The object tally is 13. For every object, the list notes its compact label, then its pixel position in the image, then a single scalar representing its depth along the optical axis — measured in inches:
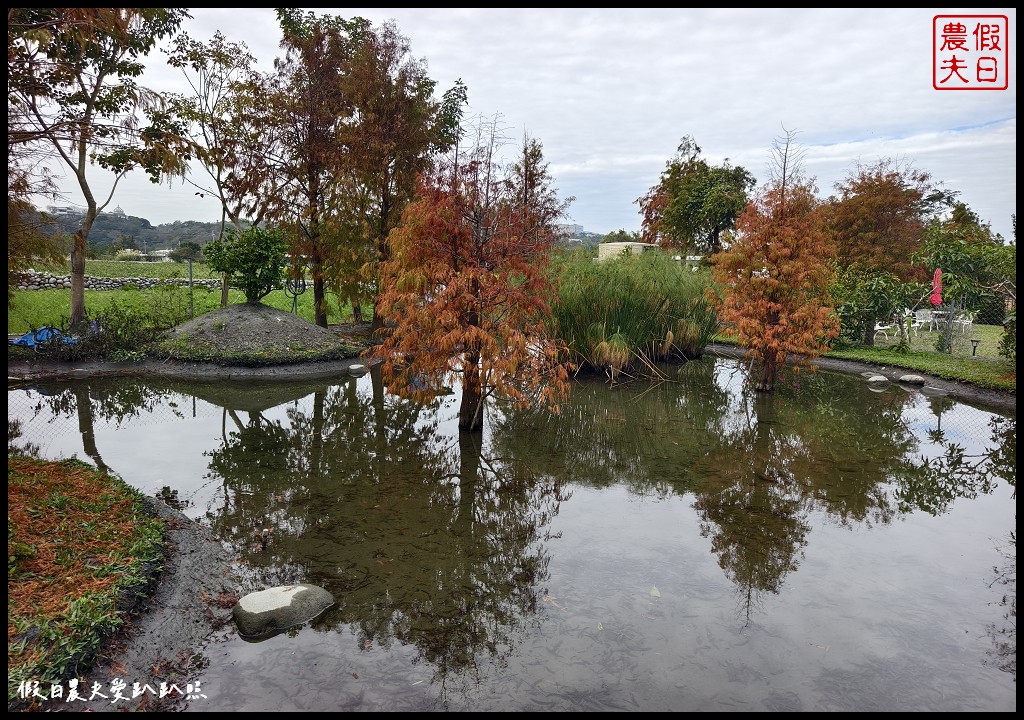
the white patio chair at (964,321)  648.1
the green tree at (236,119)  599.5
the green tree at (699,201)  866.8
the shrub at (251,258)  524.7
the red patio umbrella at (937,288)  564.7
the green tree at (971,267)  487.5
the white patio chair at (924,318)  717.9
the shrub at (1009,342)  477.1
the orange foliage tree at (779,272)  400.5
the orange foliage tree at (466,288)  294.0
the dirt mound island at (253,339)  483.2
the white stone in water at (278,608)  151.6
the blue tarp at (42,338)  459.2
